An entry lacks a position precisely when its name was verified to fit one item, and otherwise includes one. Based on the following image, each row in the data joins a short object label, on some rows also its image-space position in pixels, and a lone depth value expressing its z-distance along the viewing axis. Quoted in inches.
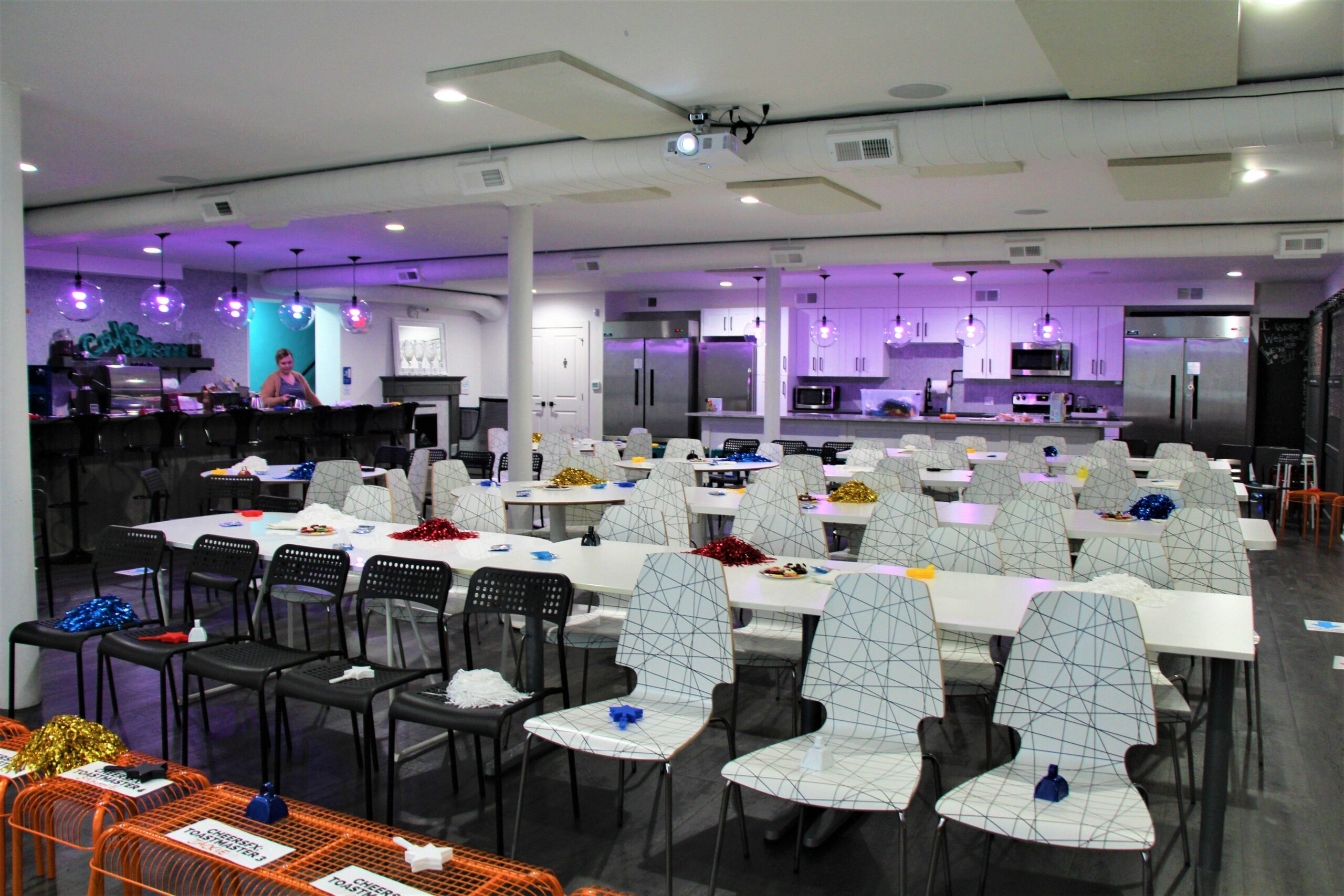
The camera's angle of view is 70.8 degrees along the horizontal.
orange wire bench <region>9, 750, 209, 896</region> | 99.3
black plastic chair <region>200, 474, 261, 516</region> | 276.8
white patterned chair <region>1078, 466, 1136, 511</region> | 267.9
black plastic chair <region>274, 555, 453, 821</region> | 131.1
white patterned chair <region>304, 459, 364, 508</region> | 284.8
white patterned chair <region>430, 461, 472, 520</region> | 287.0
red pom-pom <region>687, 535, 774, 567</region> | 160.6
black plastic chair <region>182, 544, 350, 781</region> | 141.6
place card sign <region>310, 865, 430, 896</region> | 80.0
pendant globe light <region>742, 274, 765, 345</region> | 585.3
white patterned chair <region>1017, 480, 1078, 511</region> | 241.2
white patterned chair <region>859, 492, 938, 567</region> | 187.6
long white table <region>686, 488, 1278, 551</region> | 197.6
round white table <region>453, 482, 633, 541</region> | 248.2
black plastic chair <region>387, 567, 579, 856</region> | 121.0
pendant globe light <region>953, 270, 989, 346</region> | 478.6
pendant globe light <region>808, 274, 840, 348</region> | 476.1
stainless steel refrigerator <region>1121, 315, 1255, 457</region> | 502.9
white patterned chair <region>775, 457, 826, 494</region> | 291.7
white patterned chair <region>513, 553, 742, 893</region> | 122.6
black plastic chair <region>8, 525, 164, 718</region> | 162.1
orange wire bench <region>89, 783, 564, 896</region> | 82.4
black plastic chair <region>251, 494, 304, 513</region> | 236.7
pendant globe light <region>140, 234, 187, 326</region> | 385.7
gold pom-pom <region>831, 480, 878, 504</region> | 243.0
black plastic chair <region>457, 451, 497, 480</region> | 383.2
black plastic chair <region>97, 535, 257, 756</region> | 150.2
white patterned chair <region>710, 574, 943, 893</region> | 111.7
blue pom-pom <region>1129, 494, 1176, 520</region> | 215.8
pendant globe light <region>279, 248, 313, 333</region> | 429.7
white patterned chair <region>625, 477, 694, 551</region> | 216.1
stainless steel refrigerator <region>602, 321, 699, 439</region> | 588.1
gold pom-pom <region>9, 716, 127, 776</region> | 108.6
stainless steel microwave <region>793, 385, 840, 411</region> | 570.9
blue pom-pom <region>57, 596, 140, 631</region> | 165.9
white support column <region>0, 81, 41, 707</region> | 181.3
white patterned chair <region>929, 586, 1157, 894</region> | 100.6
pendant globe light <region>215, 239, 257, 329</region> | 434.0
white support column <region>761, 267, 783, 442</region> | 452.8
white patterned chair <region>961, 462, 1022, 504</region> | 264.4
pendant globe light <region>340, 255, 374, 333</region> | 467.5
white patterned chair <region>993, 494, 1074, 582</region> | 180.2
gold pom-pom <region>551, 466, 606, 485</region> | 278.7
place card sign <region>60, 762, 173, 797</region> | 101.3
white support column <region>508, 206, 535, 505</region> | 319.3
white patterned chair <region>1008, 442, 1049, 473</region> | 319.3
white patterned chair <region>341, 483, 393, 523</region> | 226.2
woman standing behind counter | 433.7
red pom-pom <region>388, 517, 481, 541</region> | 191.0
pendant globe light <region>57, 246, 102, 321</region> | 369.4
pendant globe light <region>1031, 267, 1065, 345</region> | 471.2
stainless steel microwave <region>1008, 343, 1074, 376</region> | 531.8
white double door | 626.5
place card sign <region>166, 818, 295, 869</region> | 85.8
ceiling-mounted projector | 213.0
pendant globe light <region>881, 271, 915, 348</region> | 485.1
